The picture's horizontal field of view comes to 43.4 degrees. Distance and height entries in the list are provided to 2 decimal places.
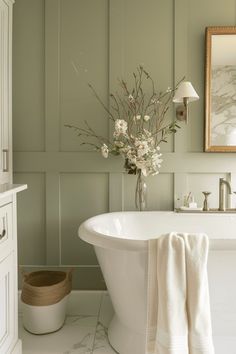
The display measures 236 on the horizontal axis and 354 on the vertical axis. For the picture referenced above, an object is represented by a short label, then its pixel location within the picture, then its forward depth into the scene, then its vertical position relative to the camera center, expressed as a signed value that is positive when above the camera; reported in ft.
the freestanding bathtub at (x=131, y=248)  4.84 -1.63
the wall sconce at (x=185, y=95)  6.87 +1.59
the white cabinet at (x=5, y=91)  5.54 +1.37
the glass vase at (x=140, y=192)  7.36 -0.73
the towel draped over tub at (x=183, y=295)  4.47 -2.00
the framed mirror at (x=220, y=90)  7.44 +1.88
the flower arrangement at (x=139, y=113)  7.52 +1.29
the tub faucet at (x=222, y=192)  7.32 -0.70
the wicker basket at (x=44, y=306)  6.23 -3.07
